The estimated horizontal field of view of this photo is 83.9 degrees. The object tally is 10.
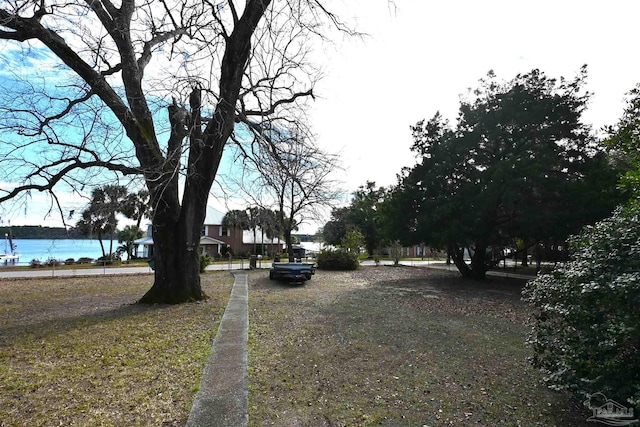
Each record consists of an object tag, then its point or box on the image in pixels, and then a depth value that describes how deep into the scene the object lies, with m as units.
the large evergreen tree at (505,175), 13.82
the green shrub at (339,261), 24.83
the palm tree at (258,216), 14.55
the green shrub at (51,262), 26.70
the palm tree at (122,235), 40.04
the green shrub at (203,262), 21.51
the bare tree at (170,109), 7.39
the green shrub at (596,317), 2.92
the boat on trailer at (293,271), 15.56
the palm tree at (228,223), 42.76
